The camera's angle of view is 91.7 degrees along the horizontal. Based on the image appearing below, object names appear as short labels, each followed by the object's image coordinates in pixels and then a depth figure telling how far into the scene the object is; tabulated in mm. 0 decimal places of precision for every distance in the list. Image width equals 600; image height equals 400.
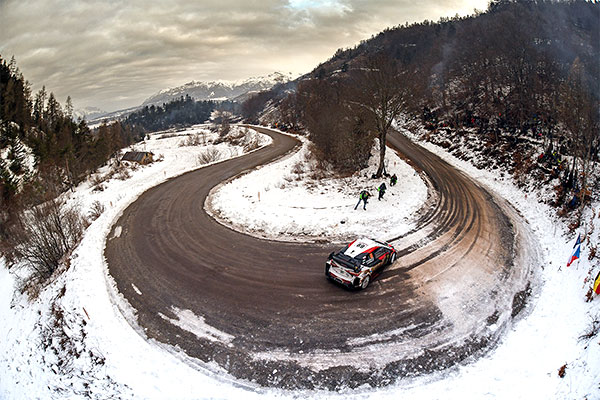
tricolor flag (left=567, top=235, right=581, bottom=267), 12271
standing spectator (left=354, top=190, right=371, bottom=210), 19500
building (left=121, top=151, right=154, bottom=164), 54050
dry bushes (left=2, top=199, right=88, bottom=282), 17484
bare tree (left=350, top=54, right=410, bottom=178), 24047
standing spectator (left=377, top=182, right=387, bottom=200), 21250
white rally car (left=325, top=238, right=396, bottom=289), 11508
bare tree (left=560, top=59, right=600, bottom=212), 15570
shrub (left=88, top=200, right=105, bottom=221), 22928
